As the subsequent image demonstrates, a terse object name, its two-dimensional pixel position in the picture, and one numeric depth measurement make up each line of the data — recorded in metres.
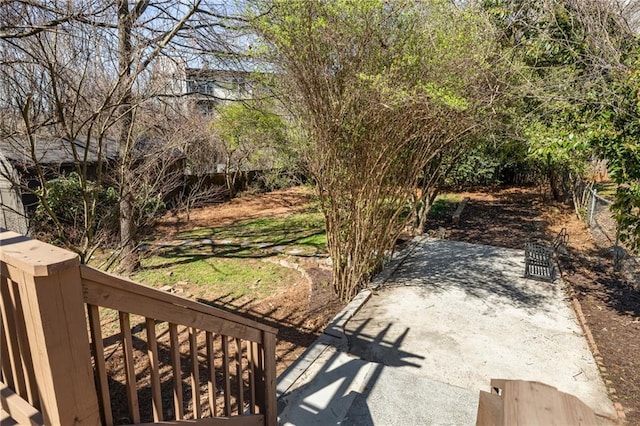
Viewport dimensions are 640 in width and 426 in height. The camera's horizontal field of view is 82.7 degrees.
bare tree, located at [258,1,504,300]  3.64
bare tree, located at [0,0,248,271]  3.41
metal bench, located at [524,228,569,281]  5.54
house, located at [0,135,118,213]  3.74
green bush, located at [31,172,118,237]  4.98
